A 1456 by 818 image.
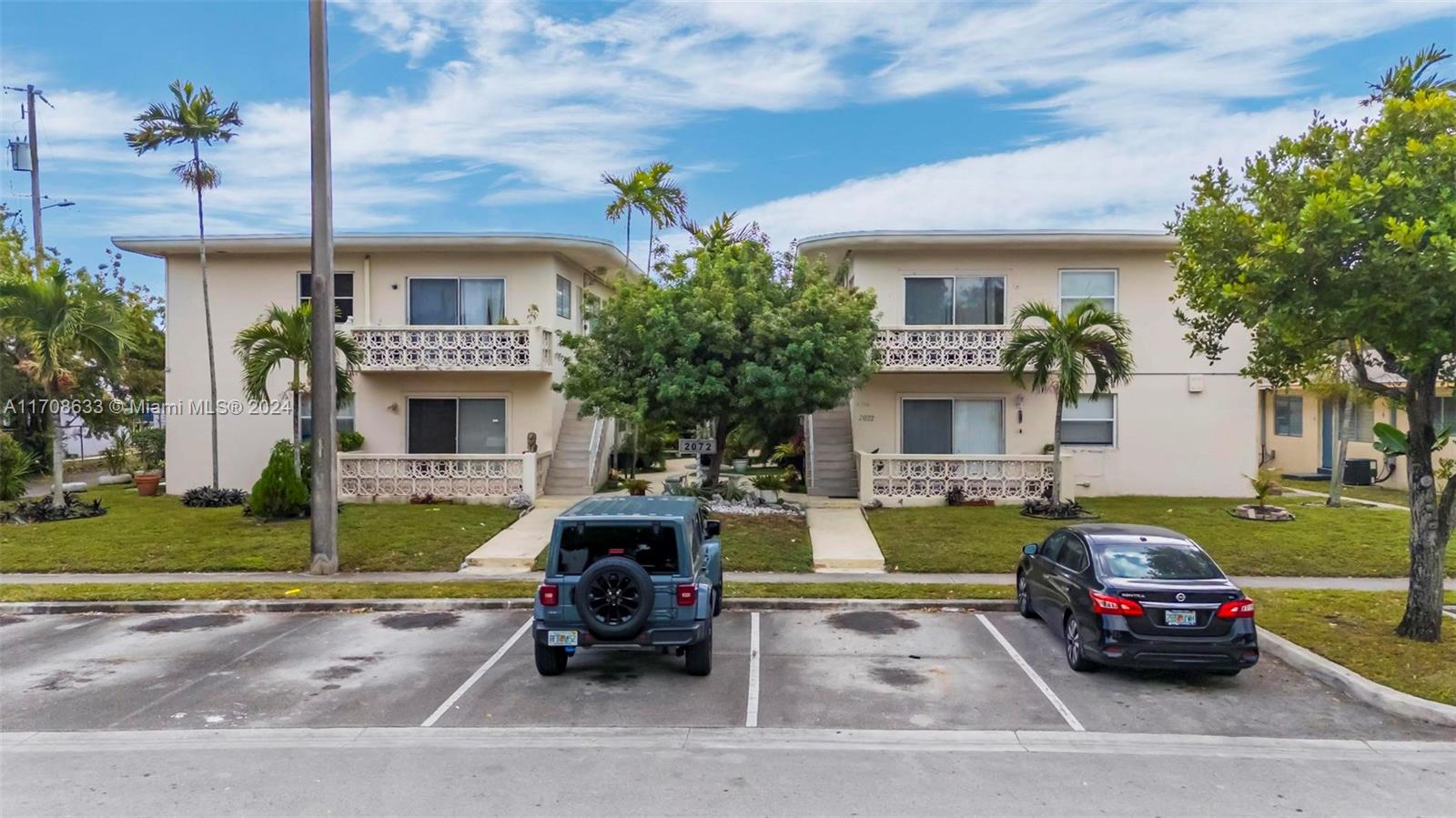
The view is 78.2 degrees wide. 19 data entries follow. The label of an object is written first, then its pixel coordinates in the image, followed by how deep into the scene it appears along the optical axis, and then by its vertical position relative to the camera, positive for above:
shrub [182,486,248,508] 20.03 -2.13
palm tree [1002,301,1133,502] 17.31 +0.94
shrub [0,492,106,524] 17.77 -2.16
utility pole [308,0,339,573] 14.38 +1.37
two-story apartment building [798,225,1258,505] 21.03 +0.29
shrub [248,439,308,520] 17.81 -1.80
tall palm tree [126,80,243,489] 18.42 +5.75
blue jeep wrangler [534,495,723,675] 8.45 -1.79
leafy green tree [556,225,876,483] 16.70 +1.03
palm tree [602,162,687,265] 28.20 +6.51
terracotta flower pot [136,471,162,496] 21.67 -1.91
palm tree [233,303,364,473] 17.31 +1.13
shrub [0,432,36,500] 20.14 -1.50
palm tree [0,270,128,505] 17.23 +1.54
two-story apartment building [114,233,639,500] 21.69 +1.67
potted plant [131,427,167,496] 25.95 -1.24
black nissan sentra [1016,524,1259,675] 8.61 -2.07
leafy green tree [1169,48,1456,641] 8.72 +1.46
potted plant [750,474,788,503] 19.31 -2.02
